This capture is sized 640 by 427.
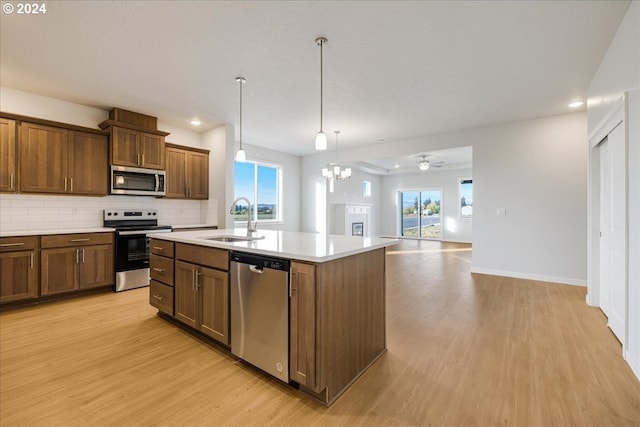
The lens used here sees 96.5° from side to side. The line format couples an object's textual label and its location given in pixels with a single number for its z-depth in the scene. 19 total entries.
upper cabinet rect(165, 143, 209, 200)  4.83
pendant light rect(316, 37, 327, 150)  2.53
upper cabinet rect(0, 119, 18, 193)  3.31
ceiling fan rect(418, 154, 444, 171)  7.77
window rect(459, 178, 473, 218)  9.64
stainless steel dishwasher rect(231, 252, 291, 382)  1.76
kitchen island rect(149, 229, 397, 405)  1.63
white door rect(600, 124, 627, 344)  2.44
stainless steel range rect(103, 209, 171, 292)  3.99
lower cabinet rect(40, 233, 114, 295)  3.44
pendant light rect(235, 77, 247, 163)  3.33
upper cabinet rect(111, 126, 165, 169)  4.09
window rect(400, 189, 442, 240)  10.41
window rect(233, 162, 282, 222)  6.54
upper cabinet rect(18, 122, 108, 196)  3.49
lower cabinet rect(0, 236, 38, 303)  3.15
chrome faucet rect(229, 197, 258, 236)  2.75
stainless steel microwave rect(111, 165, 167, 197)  4.16
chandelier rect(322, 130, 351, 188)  5.61
